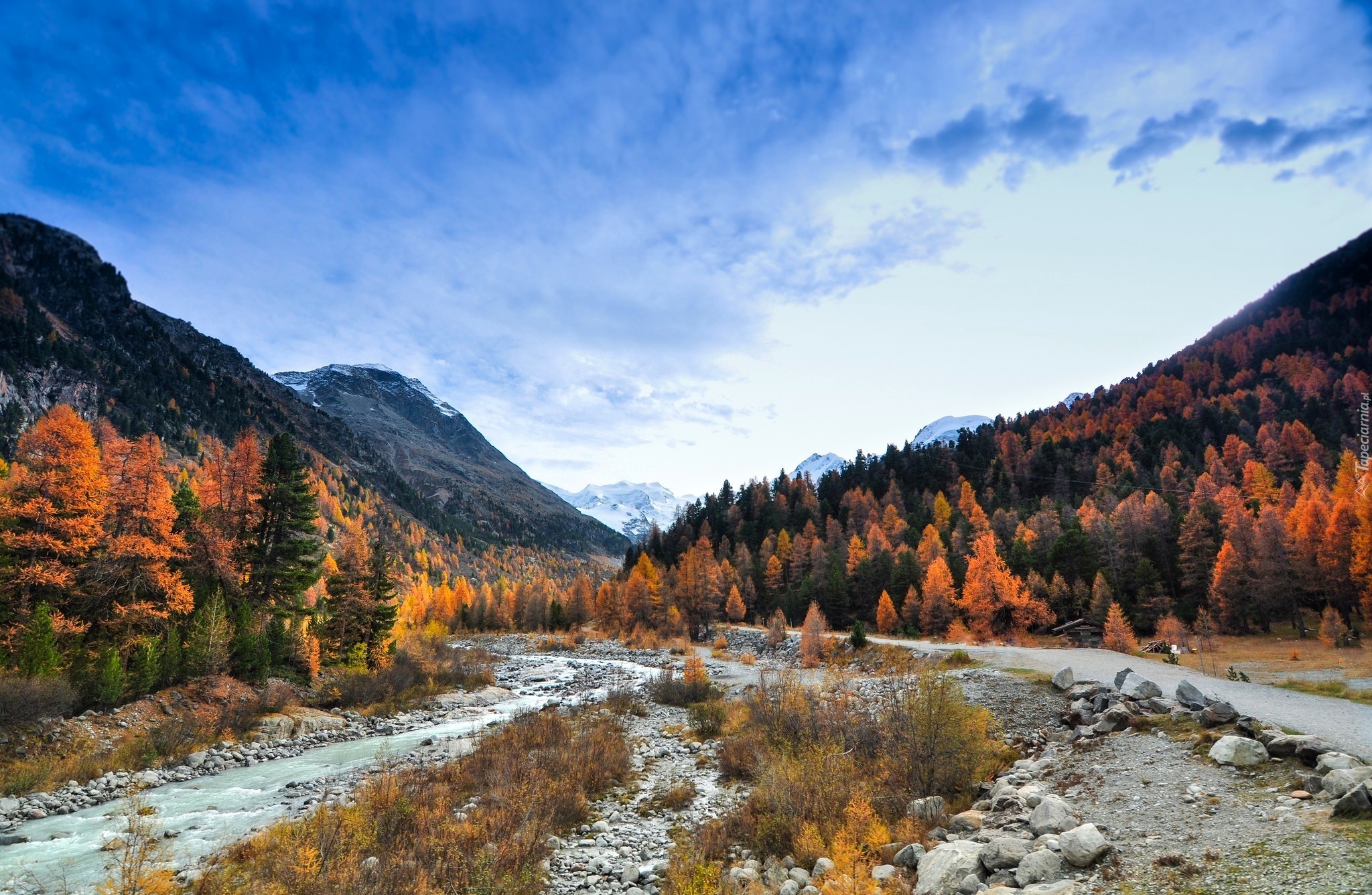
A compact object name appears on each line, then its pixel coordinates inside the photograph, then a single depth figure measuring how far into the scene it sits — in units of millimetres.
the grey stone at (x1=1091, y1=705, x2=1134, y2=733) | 16359
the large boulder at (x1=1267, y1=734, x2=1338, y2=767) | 10680
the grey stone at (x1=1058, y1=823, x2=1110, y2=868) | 9180
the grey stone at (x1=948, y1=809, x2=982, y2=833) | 12555
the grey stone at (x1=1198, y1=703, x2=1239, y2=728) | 13852
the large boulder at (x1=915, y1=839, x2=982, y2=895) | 9789
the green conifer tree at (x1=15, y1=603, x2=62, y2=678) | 23859
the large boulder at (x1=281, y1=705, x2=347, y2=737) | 30516
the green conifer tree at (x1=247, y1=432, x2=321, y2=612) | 37000
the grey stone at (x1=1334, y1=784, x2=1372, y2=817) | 8492
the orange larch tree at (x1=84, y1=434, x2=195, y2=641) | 28625
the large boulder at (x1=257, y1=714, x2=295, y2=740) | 28720
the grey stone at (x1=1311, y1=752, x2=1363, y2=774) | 9805
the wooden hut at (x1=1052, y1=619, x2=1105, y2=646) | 51250
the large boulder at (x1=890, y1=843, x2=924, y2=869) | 11367
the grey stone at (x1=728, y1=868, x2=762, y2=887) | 11781
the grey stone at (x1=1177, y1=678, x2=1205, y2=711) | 15695
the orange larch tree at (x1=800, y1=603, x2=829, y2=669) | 50156
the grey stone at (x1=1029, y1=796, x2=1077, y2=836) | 10727
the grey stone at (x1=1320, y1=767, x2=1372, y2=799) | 8992
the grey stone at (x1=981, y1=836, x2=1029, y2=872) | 9758
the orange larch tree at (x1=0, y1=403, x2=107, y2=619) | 26156
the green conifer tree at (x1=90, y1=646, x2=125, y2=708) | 25172
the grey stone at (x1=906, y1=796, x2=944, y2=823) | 13727
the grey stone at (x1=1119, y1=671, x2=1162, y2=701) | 17766
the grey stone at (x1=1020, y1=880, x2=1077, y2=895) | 8297
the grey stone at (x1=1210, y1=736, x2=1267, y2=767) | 11406
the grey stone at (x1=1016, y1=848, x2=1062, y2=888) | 9000
